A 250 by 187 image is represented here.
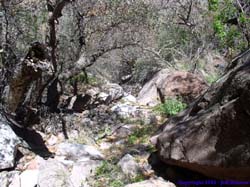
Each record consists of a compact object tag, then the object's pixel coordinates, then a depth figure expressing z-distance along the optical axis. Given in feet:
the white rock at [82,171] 10.26
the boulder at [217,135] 8.05
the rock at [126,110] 15.30
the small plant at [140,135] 12.90
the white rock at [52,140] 13.09
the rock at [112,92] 17.70
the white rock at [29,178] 10.12
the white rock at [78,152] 11.82
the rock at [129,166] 10.50
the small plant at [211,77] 19.57
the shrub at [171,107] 14.84
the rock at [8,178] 10.16
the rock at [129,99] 17.91
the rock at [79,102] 16.56
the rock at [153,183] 9.56
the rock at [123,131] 13.62
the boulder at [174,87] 15.92
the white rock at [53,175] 9.77
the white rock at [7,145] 10.64
